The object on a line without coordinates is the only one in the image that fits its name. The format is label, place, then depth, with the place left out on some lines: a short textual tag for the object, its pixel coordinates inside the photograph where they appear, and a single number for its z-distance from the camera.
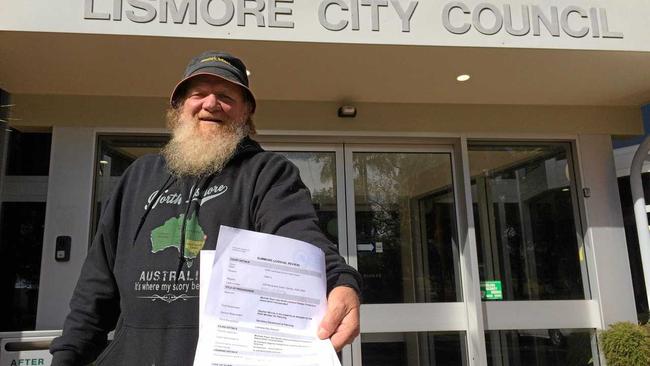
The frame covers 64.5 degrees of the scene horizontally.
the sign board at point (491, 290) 5.10
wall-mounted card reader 4.46
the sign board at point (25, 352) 3.95
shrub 4.51
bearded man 1.19
